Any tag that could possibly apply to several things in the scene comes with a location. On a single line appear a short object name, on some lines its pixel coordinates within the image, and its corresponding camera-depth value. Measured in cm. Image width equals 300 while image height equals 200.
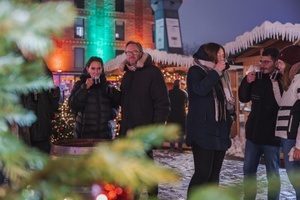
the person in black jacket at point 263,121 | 454
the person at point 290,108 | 405
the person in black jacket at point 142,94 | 436
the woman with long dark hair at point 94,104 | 448
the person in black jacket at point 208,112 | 407
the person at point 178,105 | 1109
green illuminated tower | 3762
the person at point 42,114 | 395
